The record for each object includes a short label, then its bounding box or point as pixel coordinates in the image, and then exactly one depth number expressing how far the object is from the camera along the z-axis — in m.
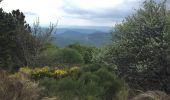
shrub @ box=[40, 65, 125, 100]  3.78
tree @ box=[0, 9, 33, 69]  11.37
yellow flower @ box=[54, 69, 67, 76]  5.52
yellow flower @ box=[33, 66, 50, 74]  5.97
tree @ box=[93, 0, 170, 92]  5.05
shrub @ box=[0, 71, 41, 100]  2.91
